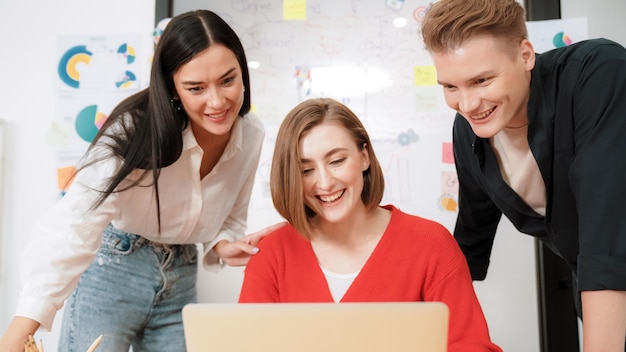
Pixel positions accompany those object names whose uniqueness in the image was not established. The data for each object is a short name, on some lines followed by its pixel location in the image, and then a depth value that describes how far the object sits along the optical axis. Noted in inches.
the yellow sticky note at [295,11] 80.3
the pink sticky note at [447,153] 76.0
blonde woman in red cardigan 44.3
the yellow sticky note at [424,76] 77.1
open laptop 23.9
